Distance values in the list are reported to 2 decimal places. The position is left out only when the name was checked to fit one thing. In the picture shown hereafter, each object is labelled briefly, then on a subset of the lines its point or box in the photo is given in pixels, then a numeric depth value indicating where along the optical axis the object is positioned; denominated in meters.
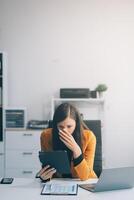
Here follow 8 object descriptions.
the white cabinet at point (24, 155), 3.60
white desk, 1.58
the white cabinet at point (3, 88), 3.70
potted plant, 3.82
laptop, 1.59
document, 1.65
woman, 1.96
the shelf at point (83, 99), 3.73
